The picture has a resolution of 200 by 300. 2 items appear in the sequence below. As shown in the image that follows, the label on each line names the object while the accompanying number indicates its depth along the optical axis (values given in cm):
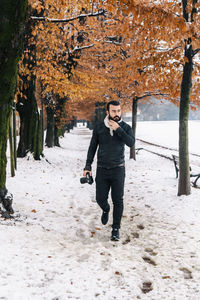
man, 427
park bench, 926
